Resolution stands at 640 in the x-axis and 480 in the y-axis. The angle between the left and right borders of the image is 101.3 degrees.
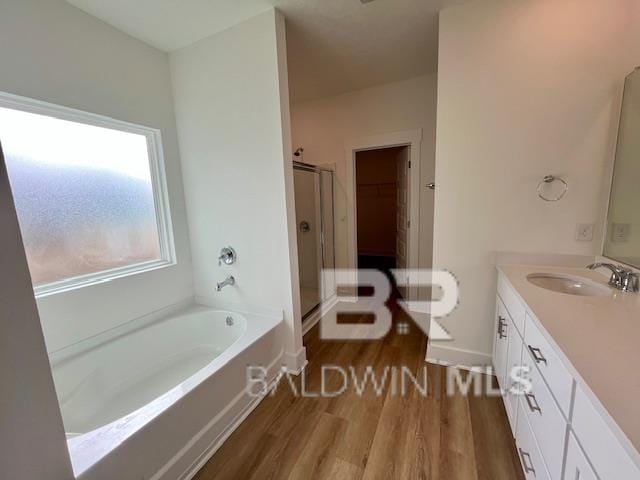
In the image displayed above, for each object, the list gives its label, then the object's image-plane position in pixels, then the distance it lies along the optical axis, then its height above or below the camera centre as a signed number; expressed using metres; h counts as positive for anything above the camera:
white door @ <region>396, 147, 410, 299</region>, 3.09 -0.15
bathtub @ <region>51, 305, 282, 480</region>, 1.10 -1.00
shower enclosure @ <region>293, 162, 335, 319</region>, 3.06 -0.33
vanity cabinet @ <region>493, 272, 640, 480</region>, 0.63 -0.69
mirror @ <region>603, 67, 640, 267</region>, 1.41 +0.05
